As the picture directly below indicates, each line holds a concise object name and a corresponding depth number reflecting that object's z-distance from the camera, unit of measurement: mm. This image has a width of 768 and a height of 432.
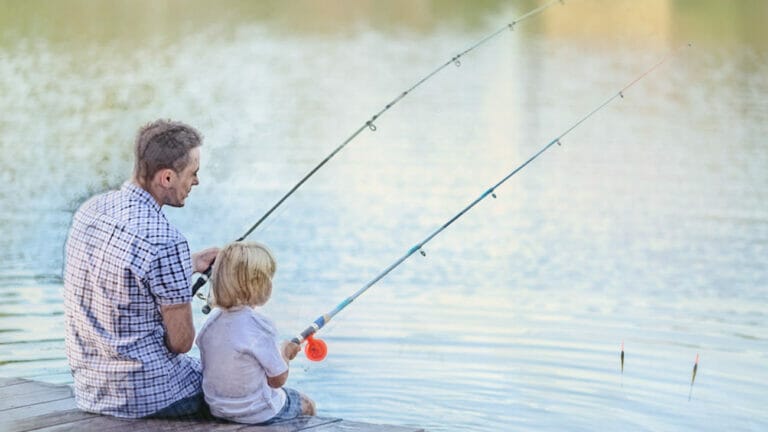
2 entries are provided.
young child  7293
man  7137
